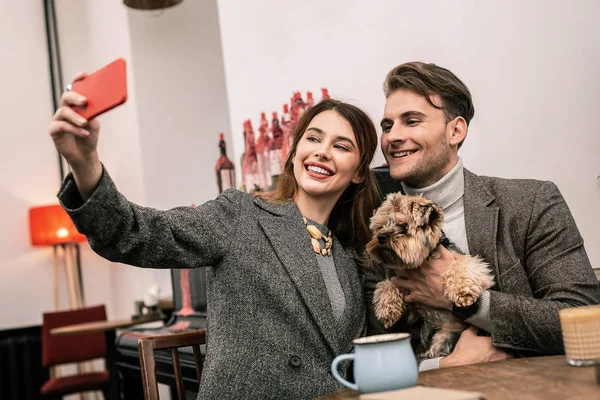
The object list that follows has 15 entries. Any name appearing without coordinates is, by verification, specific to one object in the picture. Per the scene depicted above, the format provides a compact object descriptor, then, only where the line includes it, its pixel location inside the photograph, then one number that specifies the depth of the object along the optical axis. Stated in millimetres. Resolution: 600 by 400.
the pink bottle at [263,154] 3920
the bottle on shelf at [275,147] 3816
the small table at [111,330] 4766
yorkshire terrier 1996
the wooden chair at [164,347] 1695
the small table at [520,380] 1147
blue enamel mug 1183
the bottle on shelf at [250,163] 3965
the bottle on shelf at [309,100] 3551
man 1829
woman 1471
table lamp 6574
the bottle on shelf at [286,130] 3691
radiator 6566
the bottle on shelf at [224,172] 4508
